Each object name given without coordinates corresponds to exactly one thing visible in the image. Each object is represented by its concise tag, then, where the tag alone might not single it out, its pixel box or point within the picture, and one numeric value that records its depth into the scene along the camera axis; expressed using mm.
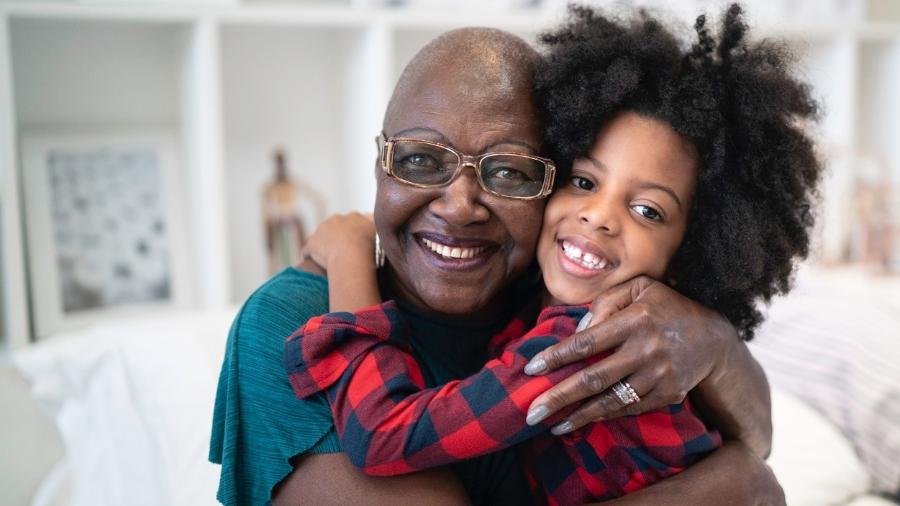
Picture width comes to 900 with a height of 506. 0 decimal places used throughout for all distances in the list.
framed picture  2400
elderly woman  1110
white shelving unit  2295
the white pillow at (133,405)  1630
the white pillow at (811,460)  1679
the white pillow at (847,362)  1852
